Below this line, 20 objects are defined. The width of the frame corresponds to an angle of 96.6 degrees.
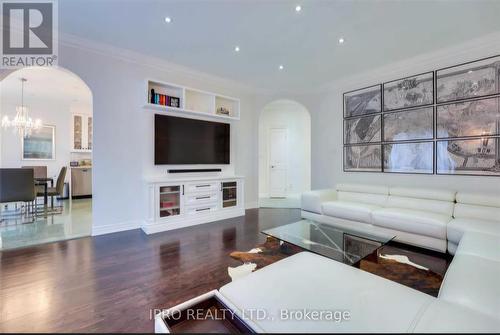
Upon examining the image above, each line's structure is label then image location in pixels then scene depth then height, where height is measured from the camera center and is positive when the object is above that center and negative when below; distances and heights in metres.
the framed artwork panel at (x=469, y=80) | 2.90 +1.21
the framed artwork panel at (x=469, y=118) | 2.90 +0.68
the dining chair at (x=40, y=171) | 5.35 -0.08
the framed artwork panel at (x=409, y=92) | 3.41 +1.22
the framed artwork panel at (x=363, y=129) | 3.97 +0.72
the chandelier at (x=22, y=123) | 5.04 +1.04
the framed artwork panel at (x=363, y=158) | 3.98 +0.18
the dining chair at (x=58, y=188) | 4.56 -0.44
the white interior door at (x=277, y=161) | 7.09 +0.21
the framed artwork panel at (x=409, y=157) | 3.42 +0.16
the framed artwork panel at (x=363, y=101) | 3.97 +1.24
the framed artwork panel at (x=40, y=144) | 6.00 +0.64
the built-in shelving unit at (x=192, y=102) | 3.74 +1.28
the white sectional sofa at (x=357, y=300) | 0.86 -0.64
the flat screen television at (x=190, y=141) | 3.79 +0.50
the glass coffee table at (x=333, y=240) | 2.06 -0.77
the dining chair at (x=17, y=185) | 3.59 -0.29
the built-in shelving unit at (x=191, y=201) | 3.46 -0.59
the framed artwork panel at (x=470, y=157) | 2.90 +0.15
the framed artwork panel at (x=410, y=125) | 3.41 +0.69
